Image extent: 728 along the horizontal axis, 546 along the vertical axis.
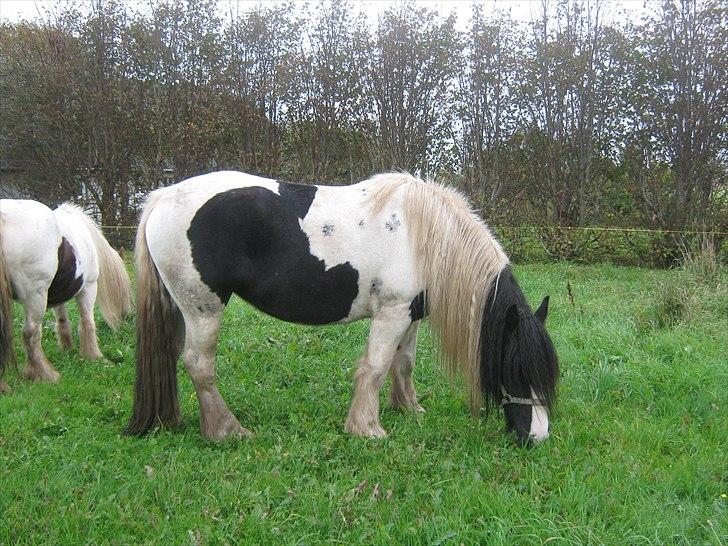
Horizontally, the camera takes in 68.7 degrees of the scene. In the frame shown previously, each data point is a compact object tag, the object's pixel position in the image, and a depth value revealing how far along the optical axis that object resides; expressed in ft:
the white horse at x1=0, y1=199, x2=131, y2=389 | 14.61
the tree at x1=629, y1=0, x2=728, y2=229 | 37.17
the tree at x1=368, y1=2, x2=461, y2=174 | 42.83
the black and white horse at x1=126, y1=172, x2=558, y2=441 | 11.05
